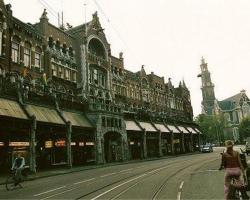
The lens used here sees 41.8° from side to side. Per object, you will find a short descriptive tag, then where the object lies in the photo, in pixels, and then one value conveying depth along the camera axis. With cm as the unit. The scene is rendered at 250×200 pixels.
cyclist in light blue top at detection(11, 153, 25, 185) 1731
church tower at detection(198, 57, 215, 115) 14075
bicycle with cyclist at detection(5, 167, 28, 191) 1708
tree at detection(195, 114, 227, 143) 10538
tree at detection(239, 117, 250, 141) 10355
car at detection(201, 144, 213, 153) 6631
